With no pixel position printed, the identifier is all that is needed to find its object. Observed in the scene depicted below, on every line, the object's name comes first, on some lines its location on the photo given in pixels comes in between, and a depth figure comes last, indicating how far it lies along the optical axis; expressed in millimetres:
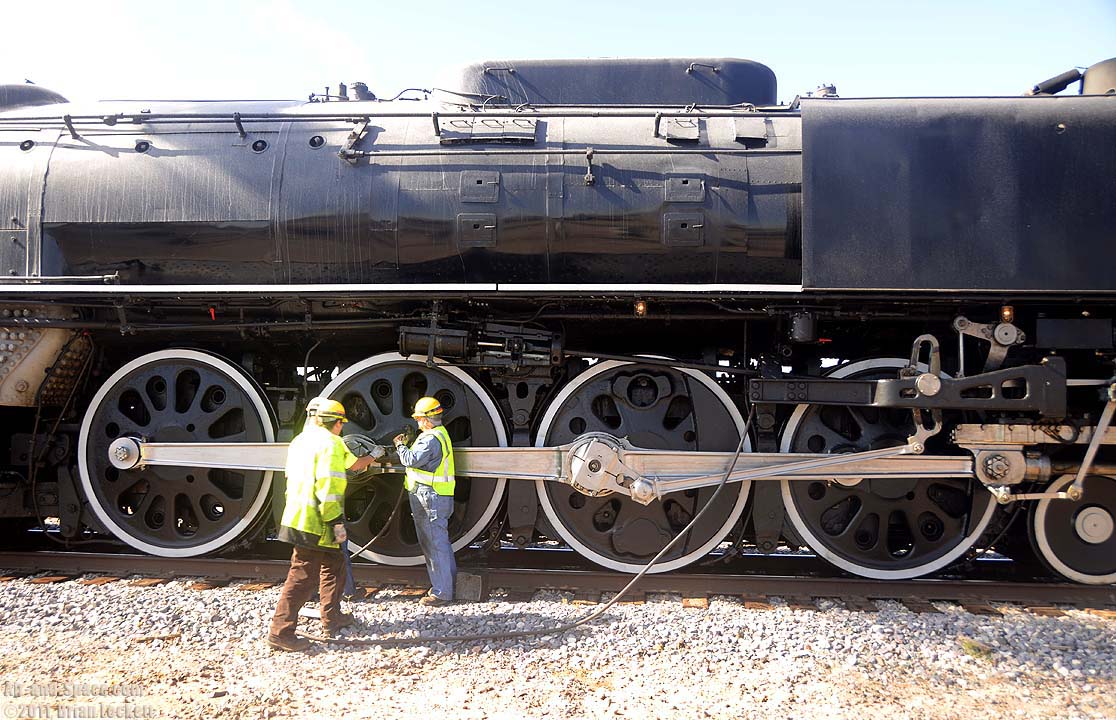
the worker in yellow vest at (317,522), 4613
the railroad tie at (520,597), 5238
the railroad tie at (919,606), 5000
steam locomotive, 4828
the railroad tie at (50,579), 5484
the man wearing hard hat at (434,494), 5195
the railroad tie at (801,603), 5066
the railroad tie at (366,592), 5291
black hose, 4363
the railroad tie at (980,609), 4953
